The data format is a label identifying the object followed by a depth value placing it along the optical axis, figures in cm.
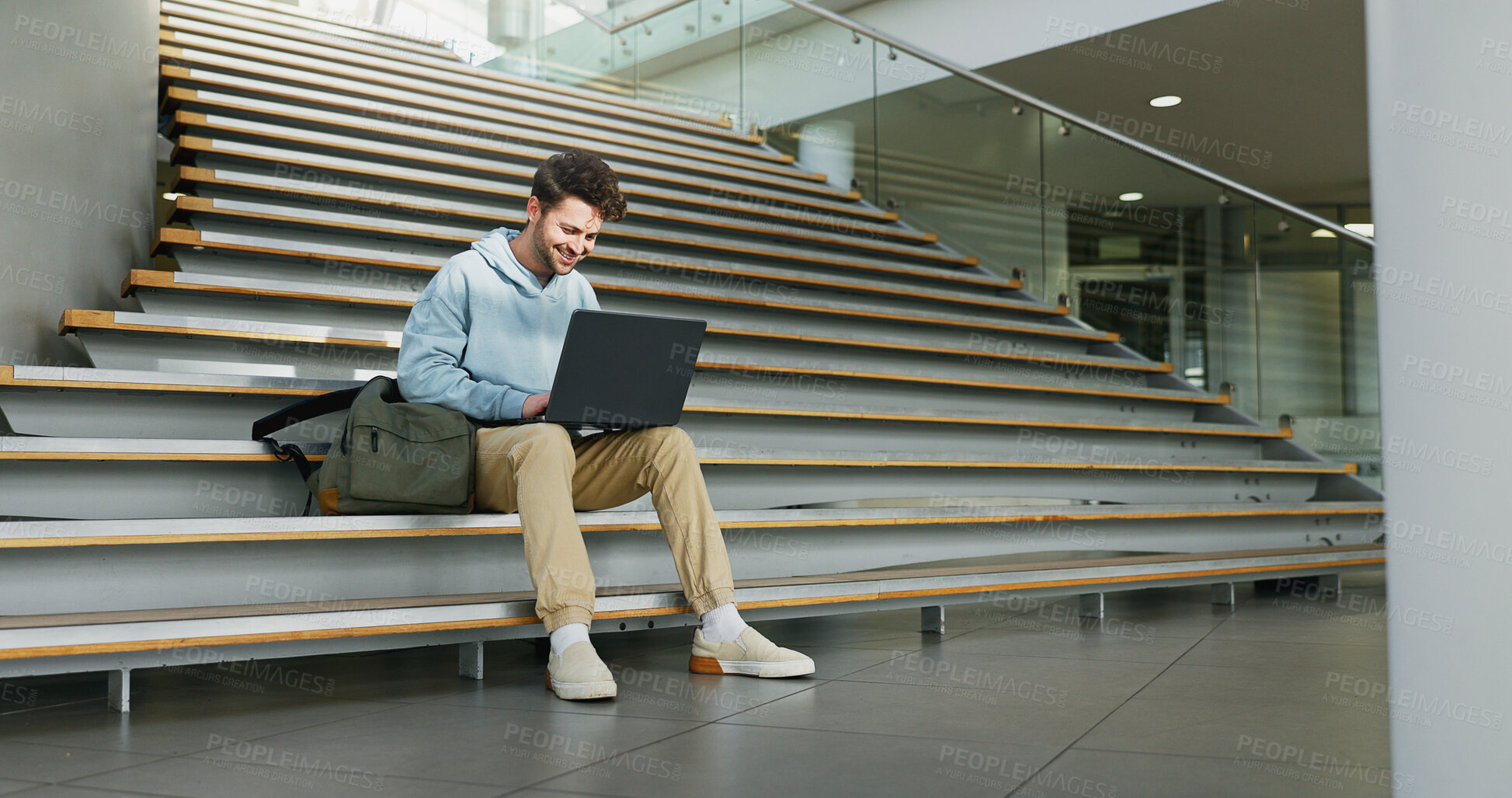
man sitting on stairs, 216
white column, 111
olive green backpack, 218
